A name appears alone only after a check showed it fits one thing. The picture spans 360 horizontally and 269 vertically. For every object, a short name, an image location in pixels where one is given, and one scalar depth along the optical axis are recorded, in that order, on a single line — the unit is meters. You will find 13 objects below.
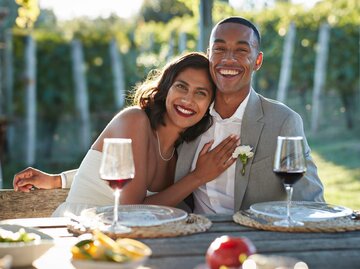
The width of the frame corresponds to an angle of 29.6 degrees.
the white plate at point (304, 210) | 2.82
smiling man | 3.52
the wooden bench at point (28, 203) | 3.61
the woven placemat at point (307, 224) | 2.64
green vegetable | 2.27
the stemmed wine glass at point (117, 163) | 2.39
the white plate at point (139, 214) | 2.68
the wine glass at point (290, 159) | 2.59
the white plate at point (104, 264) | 1.89
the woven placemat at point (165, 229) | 2.53
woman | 3.48
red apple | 1.91
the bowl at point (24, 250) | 2.16
